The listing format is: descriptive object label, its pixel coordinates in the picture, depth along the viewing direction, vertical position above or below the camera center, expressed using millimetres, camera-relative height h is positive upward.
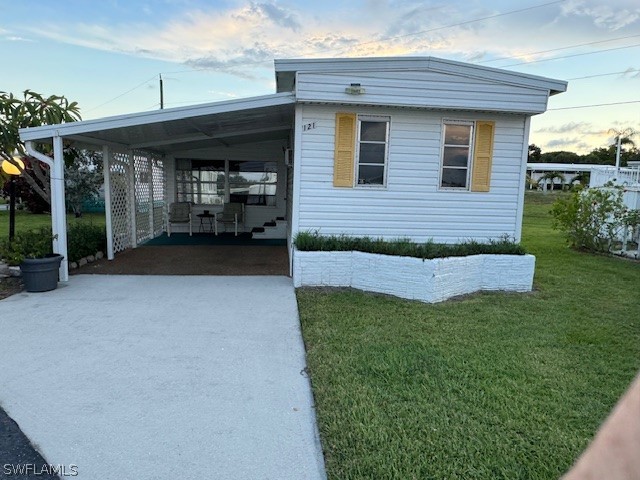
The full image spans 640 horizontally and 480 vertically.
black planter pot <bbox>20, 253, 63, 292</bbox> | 5719 -1206
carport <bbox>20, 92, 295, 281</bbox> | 6090 +845
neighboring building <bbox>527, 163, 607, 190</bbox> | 30688 +2505
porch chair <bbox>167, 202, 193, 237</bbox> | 11452 -676
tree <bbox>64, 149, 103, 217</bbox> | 16766 +211
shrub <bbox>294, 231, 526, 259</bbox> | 6164 -741
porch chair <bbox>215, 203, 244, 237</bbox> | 11586 -629
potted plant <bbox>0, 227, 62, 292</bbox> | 5750 -1030
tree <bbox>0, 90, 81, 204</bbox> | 6770 +1148
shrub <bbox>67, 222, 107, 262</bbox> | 7199 -985
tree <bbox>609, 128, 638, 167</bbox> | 32938 +5543
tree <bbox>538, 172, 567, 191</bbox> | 36625 +2152
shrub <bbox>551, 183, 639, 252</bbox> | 9570 -307
